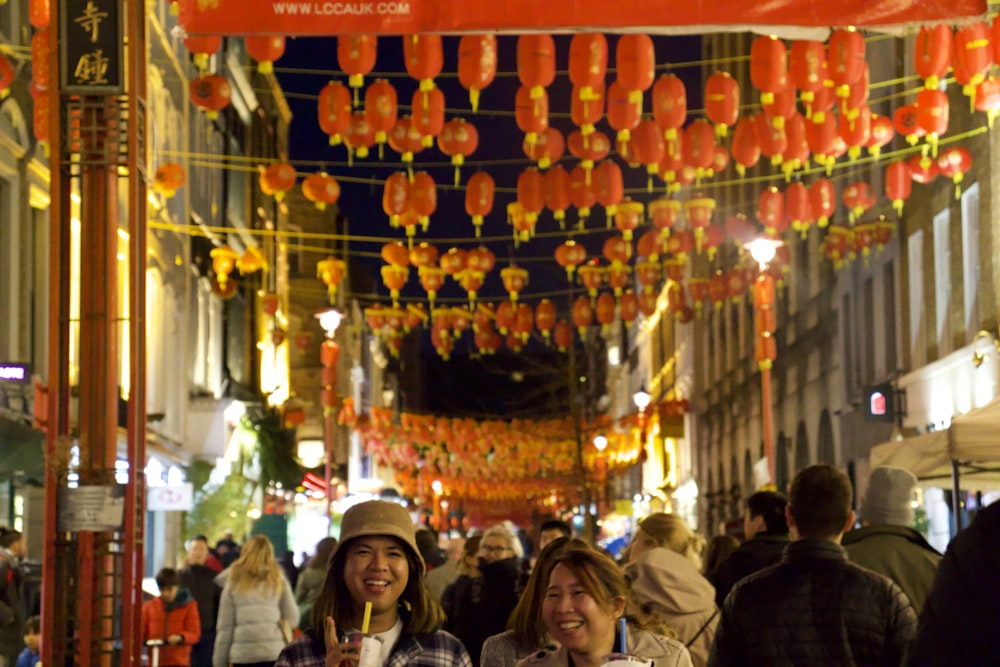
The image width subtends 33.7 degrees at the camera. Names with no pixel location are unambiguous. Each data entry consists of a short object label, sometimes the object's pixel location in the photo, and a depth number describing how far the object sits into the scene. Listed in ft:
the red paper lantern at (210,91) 60.34
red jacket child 48.60
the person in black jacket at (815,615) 18.40
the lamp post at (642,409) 153.38
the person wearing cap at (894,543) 23.30
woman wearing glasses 34.17
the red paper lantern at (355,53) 51.80
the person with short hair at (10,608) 41.50
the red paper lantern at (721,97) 61.87
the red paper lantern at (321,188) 74.79
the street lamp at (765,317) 80.02
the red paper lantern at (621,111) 59.41
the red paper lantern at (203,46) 47.96
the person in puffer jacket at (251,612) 42.19
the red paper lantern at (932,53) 54.29
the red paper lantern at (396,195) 72.95
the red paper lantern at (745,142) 66.08
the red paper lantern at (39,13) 44.14
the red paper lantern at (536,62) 54.19
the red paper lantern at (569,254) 93.35
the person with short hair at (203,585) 54.44
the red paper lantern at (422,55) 52.90
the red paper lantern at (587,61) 54.60
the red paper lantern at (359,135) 62.34
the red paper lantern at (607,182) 73.72
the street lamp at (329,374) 104.53
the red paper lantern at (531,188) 73.87
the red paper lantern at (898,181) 74.49
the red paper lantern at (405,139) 62.90
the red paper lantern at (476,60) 53.93
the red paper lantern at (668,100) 61.93
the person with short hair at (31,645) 45.57
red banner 31.48
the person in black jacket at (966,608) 10.02
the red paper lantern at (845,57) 55.01
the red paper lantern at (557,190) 73.41
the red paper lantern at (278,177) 75.10
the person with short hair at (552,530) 35.78
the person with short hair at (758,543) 30.07
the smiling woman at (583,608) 16.10
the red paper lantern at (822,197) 77.00
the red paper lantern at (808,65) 55.93
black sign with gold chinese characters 33.30
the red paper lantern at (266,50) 50.79
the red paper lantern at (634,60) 54.75
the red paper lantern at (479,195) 74.23
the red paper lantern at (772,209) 77.25
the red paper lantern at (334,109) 61.77
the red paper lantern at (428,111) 60.49
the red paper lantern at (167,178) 75.05
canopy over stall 41.65
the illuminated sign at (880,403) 89.86
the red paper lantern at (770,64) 56.59
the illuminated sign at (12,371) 53.06
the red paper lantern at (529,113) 59.26
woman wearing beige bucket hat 15.84
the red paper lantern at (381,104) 60.95
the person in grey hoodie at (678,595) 25.71
